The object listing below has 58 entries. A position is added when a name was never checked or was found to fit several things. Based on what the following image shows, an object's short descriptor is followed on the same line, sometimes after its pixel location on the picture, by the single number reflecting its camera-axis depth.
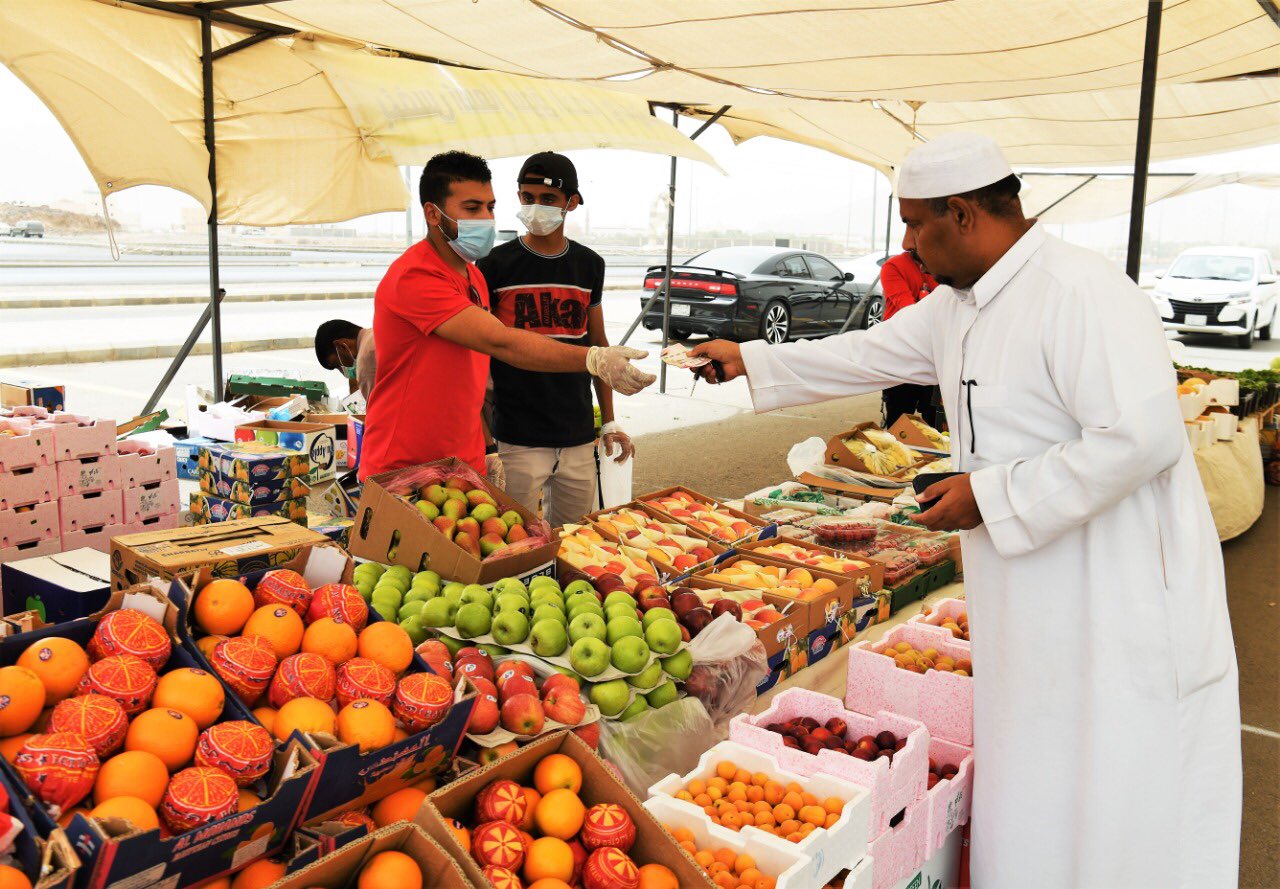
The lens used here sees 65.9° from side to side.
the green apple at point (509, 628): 2.32
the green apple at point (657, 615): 2.45
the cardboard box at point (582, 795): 1.54
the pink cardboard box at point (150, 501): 4.45
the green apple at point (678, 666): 2.43
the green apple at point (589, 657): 2.23
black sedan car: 14.62
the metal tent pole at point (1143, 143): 5.07
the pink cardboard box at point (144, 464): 4.41
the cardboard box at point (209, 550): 2.16
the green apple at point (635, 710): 2.30
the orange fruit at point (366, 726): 1.63
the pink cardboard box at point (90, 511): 4.19
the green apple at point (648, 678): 2.31
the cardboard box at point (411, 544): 2.71
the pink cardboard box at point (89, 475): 4.18
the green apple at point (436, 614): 2.40
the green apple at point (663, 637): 2.39
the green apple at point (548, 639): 2.29
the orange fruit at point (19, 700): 1.49
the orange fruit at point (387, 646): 1.89
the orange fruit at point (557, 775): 1.78
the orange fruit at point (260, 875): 1.48
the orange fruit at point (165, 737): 1.50
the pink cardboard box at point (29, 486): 3.93
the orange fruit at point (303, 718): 1.63
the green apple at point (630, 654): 2.28
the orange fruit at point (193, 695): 1.59
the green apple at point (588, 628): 2.32
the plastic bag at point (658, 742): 2.22
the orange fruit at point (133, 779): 1.41
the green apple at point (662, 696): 2.37
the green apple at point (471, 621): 2.36
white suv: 18.95
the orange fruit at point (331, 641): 1.86
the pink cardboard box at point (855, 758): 2.10
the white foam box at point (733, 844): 1.78
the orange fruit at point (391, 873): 1.42
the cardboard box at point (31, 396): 5.28
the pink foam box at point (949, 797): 2.37
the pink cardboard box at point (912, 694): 2.63
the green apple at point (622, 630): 2.36
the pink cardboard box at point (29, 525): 3.95
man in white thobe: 2.02
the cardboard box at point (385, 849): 1.40
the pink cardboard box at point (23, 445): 3.91
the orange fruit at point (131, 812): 1.34
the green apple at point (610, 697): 2.24
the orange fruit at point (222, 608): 1.85
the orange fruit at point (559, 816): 1.68
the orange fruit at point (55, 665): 1.61
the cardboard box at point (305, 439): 5.32
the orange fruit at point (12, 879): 1.19
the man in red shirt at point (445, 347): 2.99
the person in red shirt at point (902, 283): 6.28
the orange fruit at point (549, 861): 1.60
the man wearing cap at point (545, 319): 3.84
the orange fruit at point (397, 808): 1.70
